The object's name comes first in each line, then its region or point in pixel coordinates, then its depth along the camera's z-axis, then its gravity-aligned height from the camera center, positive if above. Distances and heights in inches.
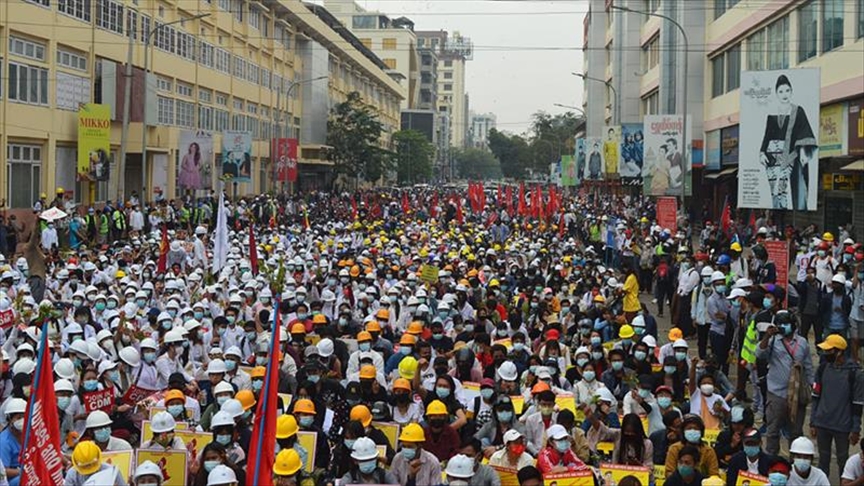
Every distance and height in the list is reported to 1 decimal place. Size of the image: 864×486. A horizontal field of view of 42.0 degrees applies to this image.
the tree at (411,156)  3959.2 +185.0
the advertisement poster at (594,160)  1877.5 +85.2
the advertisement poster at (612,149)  1696.6 +92.9
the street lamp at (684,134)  1204.5 +83.1
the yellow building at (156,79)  1250.0 +187.8
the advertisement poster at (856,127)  986.1 +78.6
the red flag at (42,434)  284.0 -59.6
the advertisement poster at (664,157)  1231.5 +60.5
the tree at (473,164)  6969.0 +273.6
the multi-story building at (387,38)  4869.3 +738.2
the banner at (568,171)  2266.1 +80.4
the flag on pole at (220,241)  791.1 -26.6
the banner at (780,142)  629.9 +40.6
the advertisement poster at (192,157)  1397.6 +57.0
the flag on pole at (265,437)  271.4 -57.2
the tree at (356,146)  2938.0 +157.2
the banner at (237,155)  1584.6 +69.9
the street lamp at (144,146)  1320.1 +66.0
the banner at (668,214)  993.5 -1.9
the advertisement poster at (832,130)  1051.9 +81.4
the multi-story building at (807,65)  1017.5 +153.9
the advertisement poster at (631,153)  1565.0 +81.6
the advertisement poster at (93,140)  1315.2 +72.1
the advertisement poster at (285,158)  2082.9 +88.4
